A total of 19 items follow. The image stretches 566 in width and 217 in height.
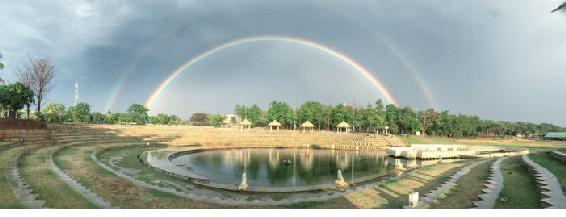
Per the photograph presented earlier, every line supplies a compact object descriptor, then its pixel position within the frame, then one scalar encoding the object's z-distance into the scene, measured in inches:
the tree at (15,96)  1424.7
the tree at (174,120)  5569.9
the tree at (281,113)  3472.7
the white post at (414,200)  522.4
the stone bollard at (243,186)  760.6
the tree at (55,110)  2749.0
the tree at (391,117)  3316.9
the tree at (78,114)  3565.5
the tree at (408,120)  3288.4
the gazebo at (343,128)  2785.9
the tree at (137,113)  4552.9
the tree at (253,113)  4034.2
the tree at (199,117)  6737.7
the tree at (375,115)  3143.2
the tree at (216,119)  5348.4
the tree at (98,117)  3993.6
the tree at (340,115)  3221.0
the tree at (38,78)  1815.5
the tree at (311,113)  3346.5
